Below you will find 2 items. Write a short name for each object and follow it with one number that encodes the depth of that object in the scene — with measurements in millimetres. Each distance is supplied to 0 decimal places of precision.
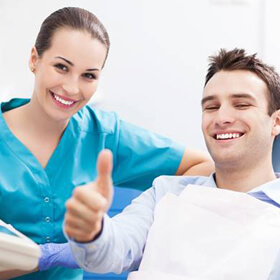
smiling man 998
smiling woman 1320
